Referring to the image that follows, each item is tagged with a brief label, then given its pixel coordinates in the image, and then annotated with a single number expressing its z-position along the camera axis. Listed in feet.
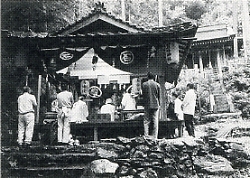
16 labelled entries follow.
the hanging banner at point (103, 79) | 42.11
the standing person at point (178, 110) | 45.02
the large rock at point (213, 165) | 26.55
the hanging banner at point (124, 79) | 42.22
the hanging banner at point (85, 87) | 49.06
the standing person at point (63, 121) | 32.42
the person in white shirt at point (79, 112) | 38.34
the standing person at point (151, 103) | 30.94
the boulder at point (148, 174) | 24.48
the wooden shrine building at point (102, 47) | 36.58
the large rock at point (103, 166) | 23.75
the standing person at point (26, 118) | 31.07
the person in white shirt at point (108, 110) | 42.47
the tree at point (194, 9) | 110.11
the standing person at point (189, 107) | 35.70
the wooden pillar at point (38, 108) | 39.97
